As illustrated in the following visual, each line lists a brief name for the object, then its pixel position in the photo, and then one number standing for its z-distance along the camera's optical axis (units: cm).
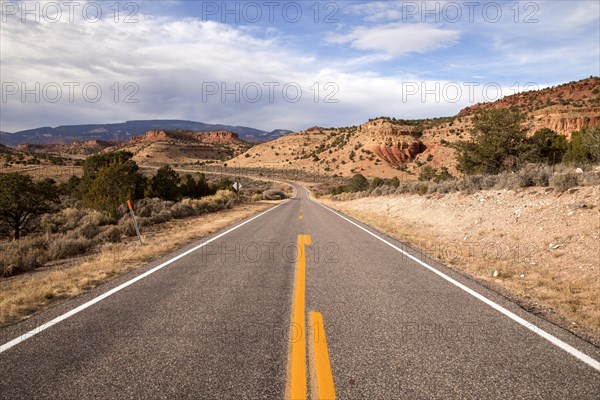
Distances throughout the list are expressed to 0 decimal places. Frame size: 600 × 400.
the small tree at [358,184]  4832
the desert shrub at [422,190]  2126
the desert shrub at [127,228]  1466
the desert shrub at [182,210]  2182
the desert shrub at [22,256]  874
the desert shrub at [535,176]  1263
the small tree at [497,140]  2347
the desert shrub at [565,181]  1103
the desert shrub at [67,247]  1045
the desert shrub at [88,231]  1334
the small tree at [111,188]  2205
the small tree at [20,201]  1766
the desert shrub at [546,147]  2334
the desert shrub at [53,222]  1724
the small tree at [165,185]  2971
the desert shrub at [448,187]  1844
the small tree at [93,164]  2900
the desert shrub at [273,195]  5109
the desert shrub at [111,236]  1300
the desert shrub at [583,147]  1933
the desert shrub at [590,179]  1059
